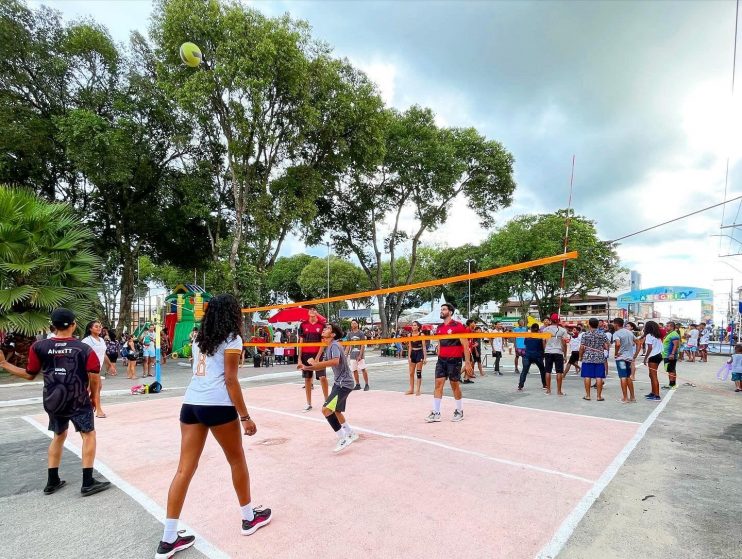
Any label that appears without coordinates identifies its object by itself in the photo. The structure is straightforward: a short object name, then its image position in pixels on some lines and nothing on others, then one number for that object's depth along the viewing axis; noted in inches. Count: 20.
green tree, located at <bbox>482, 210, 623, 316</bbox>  1395.2
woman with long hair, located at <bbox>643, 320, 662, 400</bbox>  371.9
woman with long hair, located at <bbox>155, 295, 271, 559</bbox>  121.2
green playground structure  828.6
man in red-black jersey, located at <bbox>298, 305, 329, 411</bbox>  331.3
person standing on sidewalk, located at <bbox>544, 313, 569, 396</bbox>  398.6
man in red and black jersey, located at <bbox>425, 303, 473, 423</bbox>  280.5
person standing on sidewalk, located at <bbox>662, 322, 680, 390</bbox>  417.1
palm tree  469.2
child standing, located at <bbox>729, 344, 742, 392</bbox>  423.4
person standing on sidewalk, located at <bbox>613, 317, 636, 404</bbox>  356.2
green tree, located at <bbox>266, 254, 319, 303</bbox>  2381.9
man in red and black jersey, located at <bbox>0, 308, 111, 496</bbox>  167.0
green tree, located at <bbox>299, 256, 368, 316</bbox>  2049.7
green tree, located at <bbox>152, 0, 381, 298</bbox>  645.9
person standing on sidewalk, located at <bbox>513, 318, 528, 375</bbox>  571.2
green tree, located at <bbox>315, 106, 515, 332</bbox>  935.7
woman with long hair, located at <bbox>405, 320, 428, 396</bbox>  407.2
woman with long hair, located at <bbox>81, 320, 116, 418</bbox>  308.0
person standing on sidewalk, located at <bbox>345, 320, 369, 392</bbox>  411.8
